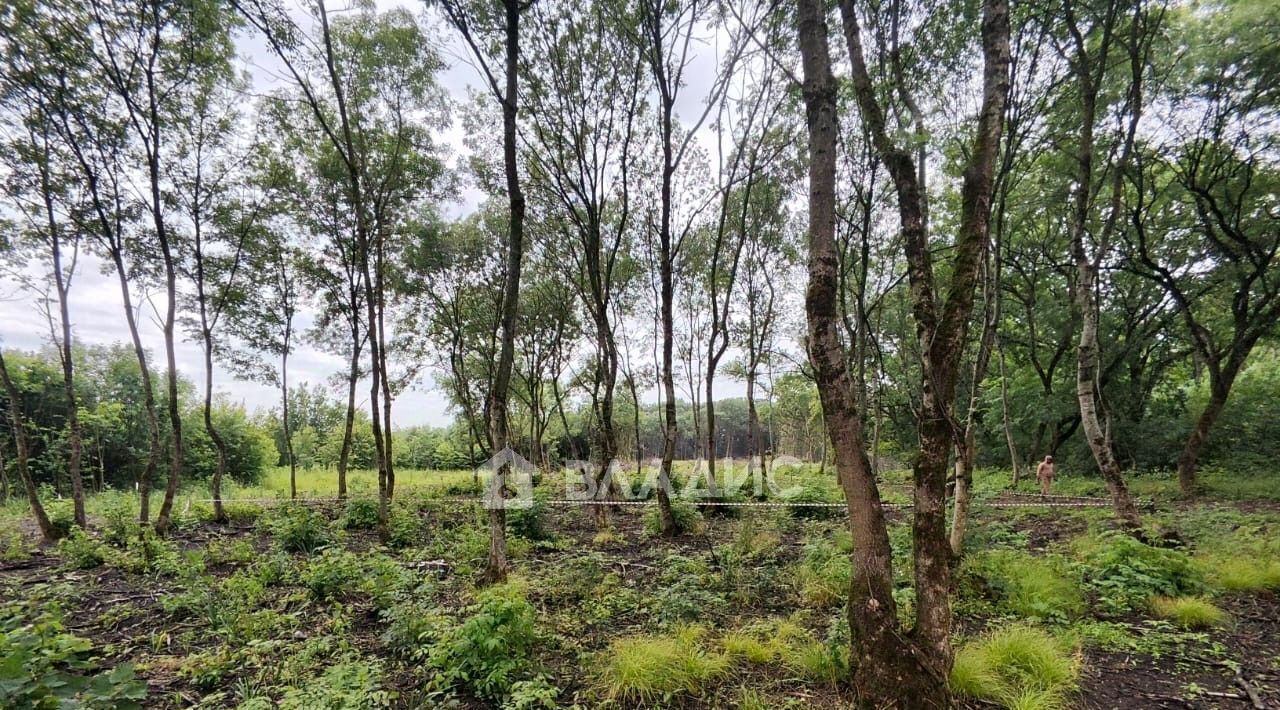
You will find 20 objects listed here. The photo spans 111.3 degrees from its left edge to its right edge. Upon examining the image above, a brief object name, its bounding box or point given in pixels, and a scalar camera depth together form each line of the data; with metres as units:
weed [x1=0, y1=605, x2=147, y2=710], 2.23
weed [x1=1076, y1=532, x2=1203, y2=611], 4.59
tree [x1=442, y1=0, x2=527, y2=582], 5.43
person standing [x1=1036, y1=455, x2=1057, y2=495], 12.37
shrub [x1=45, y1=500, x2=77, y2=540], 8.43
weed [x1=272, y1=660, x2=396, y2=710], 2.87
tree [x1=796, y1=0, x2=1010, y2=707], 2.88
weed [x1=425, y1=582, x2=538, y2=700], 3.28
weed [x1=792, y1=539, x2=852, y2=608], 4.96
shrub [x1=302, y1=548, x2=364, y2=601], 5.15
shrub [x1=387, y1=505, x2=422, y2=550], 8.16
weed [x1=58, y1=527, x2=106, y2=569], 6.49
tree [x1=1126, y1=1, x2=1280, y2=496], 8.20
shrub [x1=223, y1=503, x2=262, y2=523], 11.34
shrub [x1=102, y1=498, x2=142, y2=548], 7.93
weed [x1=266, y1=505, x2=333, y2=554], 7.47
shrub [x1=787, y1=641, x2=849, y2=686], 3.33
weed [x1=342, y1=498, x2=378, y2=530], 10.03
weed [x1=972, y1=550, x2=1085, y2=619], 4.42
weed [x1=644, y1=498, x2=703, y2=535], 8.77
